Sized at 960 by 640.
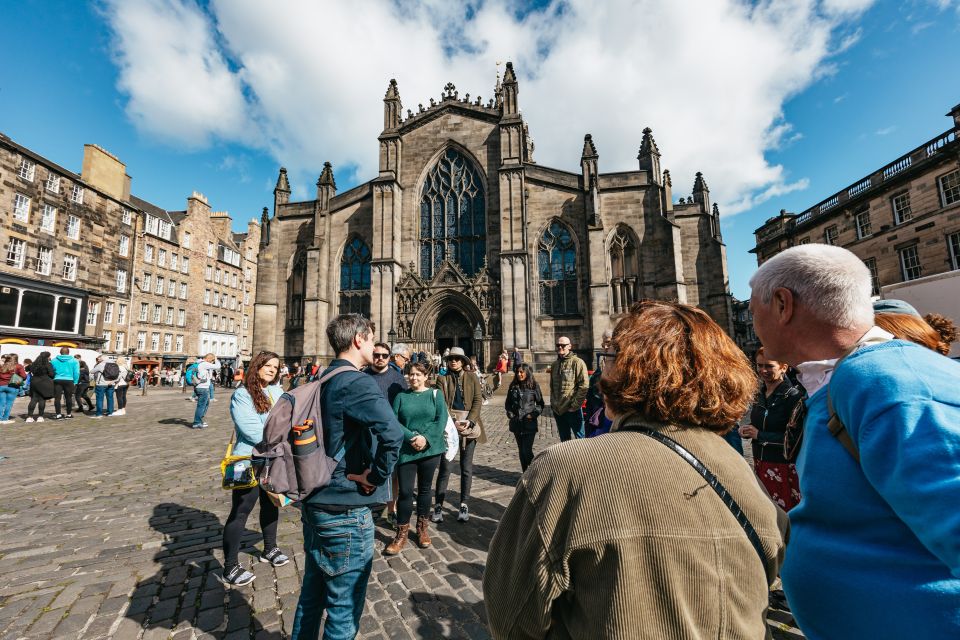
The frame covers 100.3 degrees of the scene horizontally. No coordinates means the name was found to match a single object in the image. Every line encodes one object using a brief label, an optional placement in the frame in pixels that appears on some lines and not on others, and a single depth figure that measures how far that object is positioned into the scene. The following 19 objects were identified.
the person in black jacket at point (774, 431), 3.14
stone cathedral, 19.88
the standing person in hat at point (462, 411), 4.74
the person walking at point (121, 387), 12.45
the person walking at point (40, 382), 10.88
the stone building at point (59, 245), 21.17
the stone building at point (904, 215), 16.11
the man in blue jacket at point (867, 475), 0.86
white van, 18.90
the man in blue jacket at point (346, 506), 2.14
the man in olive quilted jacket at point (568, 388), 5.54
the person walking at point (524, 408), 5.31
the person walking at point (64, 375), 11.45
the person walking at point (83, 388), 13.26
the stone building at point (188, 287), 32.47
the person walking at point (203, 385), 10.64
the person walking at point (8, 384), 10.50
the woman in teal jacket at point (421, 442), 3.96
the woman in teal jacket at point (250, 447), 3.24
